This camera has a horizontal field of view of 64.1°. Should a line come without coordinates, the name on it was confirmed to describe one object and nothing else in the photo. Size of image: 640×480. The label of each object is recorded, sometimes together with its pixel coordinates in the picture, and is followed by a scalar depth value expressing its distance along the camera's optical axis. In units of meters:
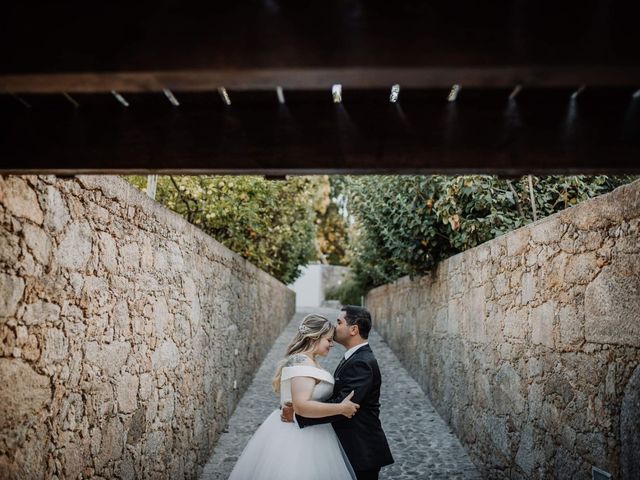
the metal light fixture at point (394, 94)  1.97
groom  3.15
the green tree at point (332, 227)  26.79
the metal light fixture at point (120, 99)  1.99
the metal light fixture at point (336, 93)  1.98
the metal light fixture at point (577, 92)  1.85
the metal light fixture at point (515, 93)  1.83
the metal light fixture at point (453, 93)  1.92
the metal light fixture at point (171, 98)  1.98
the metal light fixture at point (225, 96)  1.95
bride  3.08
